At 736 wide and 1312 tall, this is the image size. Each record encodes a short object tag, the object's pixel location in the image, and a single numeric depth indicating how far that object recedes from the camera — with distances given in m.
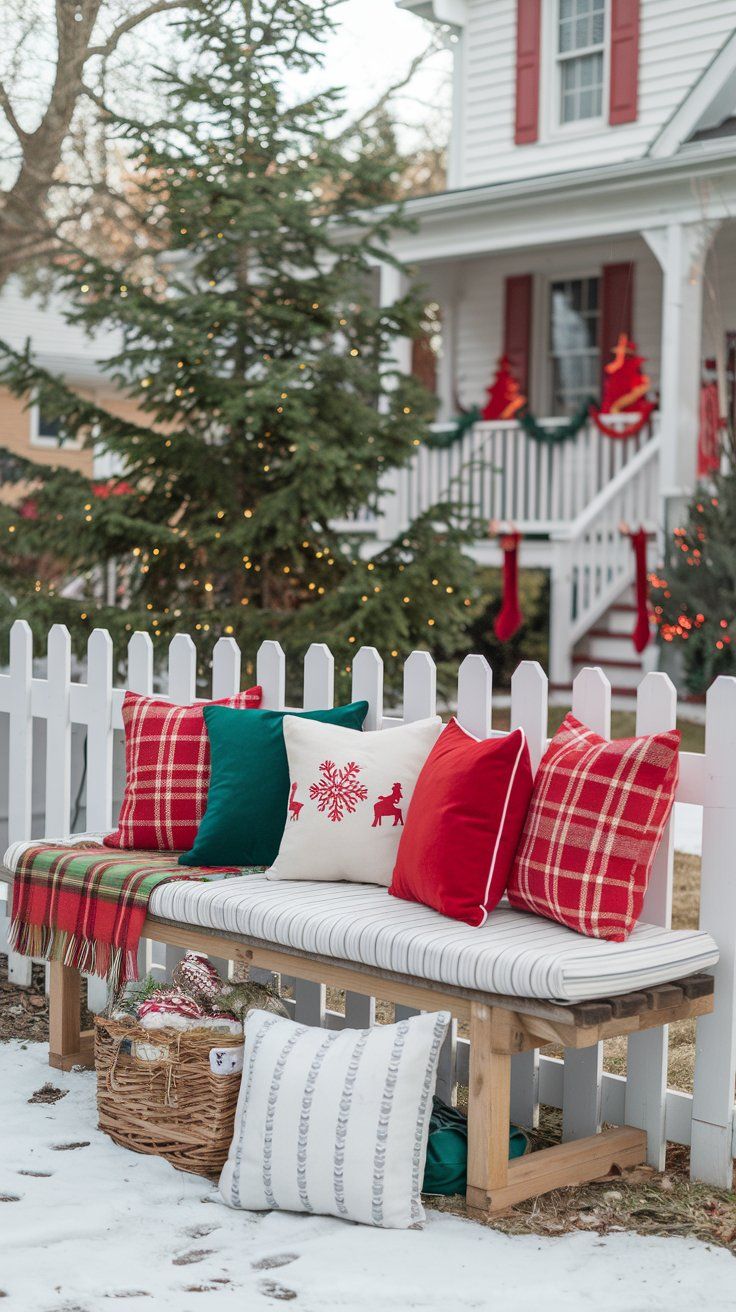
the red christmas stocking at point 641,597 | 11.20
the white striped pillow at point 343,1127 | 3.11
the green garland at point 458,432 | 13.62
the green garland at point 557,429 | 13.03
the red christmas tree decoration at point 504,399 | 13.79
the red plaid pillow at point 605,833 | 3.32
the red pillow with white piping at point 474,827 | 3.41
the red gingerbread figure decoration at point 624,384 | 12.96
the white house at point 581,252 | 12.05
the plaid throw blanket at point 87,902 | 3.93
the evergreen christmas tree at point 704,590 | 10.66
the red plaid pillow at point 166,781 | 4.24
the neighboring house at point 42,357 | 23.30
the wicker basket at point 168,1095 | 3.44
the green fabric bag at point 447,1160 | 3.34
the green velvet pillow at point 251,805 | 4.06
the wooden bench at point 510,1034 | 3.11
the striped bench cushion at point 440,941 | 3.10
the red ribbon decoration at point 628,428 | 12.78
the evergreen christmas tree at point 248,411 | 7.43
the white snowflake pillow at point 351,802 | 3.80
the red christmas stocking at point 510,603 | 12.24
